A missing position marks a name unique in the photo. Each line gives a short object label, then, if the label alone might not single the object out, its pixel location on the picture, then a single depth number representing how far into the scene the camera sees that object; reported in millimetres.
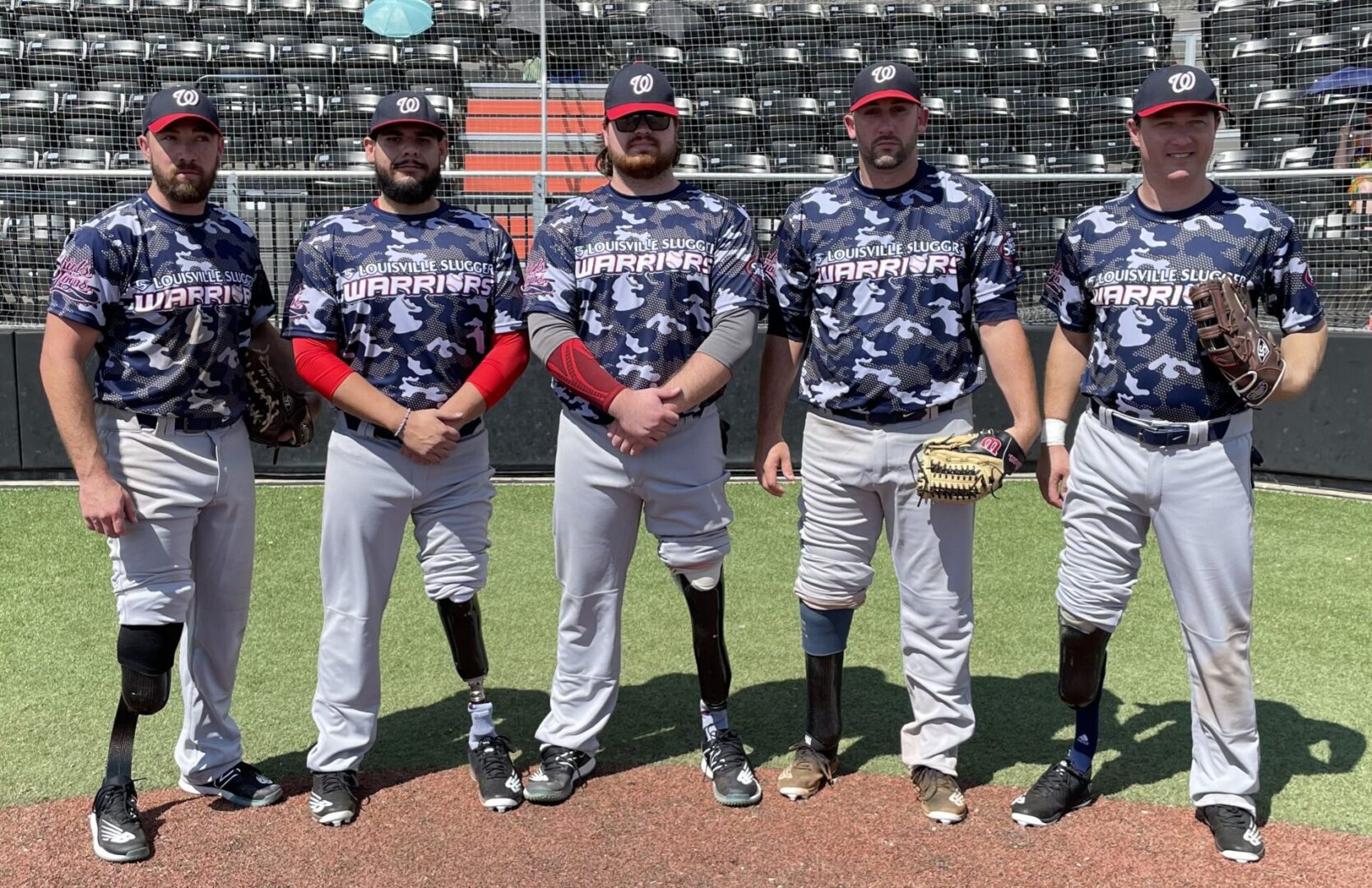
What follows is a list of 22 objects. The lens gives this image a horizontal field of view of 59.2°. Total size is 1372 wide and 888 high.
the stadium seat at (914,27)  12000
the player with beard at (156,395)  3467
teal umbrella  11102
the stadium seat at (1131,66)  11492
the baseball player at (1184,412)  3404
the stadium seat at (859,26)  12312
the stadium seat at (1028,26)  12016
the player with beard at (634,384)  3629
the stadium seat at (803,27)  12320
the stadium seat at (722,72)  11852
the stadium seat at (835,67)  12055
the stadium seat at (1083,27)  11930
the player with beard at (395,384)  3627
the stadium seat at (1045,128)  11359
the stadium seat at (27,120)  11211
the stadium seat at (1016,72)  11648
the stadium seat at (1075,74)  11617
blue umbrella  9773
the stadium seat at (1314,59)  10602
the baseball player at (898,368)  3627
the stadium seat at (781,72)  11969
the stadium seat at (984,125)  11375
